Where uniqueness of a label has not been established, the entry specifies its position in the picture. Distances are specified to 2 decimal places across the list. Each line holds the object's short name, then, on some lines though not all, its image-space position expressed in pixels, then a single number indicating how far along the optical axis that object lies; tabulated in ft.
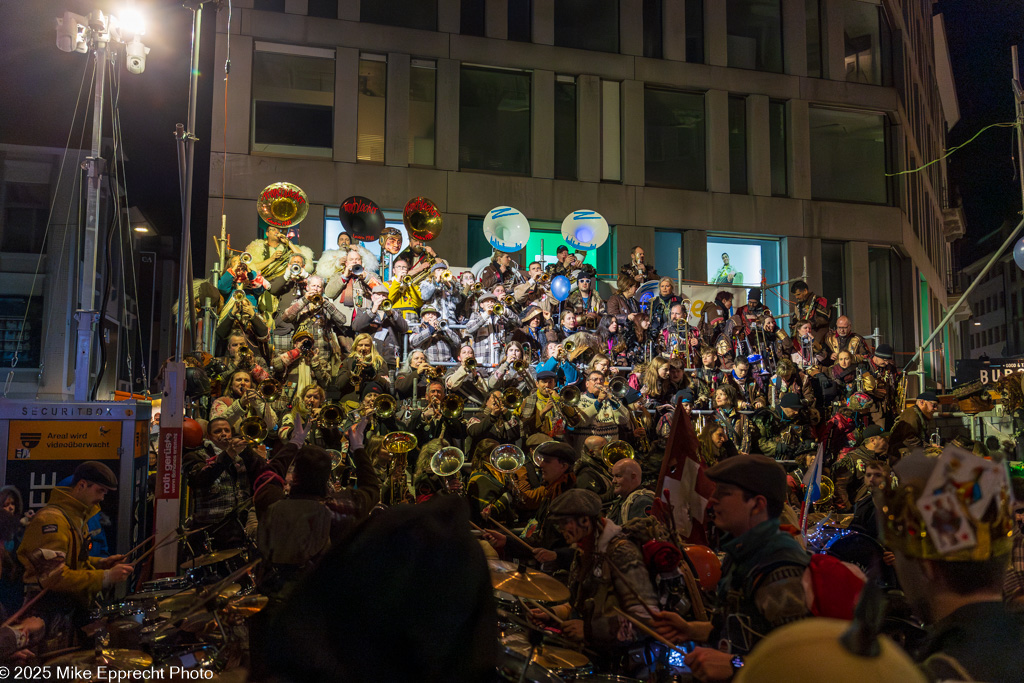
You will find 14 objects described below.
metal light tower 27.81
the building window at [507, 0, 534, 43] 73.20
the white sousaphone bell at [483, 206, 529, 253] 57.47
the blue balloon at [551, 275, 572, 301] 45.75
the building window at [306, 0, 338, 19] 67.62
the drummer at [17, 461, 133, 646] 16.21
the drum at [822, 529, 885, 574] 18.29
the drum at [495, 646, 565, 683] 11.76
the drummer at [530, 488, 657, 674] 13.46
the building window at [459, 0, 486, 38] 71.87
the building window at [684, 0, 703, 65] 77.41
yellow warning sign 24.20
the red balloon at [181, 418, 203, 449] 28.48
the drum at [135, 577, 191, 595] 17.56
